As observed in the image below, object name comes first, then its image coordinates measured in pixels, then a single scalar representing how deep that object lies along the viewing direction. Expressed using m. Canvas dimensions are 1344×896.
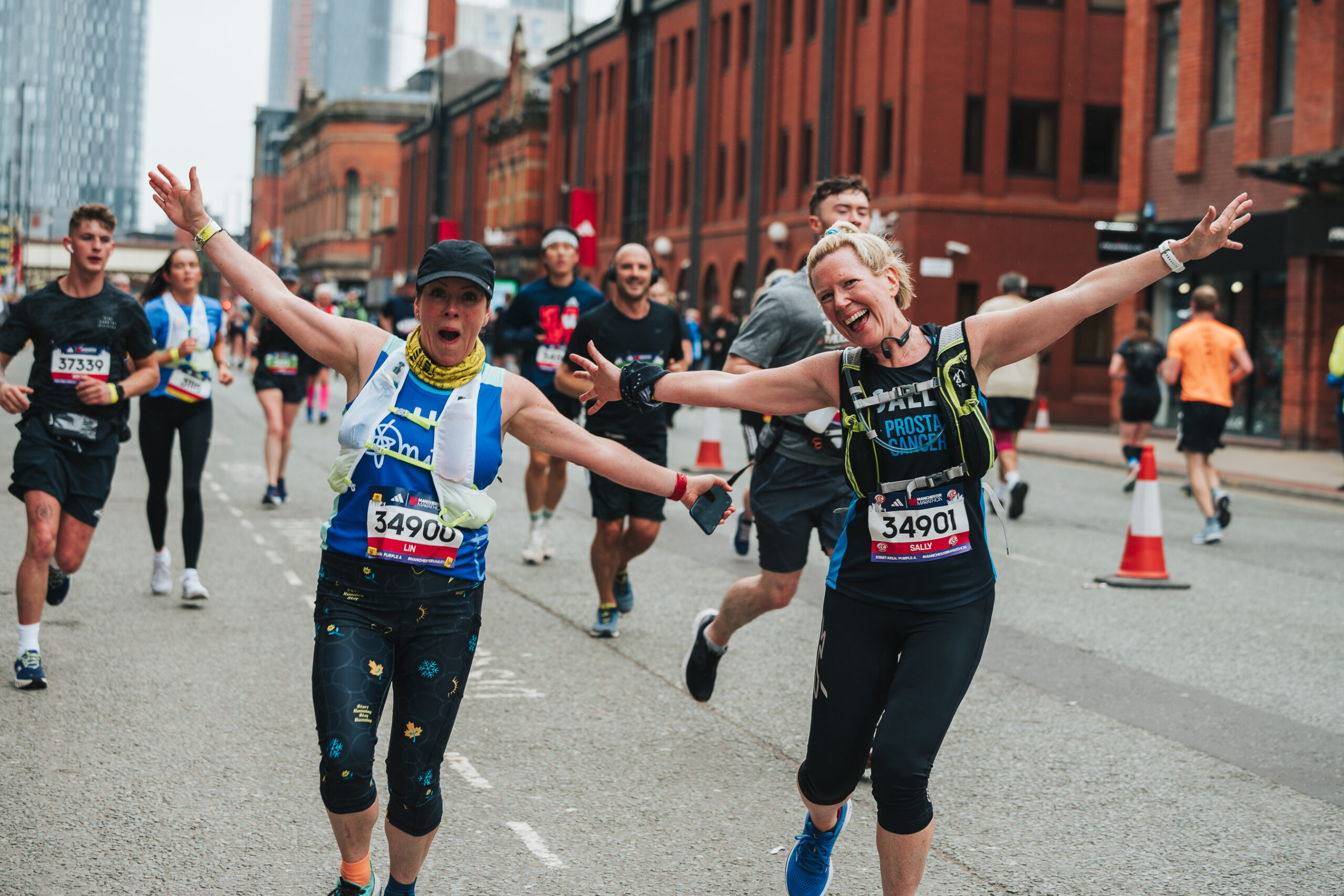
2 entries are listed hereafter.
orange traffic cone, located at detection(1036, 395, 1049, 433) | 29.41
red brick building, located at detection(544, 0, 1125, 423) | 34.12
